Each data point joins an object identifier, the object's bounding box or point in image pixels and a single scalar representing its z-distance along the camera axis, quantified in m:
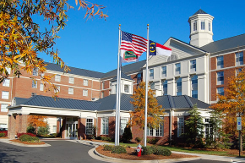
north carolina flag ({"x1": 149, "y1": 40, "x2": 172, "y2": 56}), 21.67
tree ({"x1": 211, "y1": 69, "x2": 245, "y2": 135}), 24.02
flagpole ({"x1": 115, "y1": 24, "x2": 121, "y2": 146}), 22.30
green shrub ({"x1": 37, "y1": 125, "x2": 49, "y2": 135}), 51.25
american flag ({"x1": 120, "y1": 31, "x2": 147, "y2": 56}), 21.17
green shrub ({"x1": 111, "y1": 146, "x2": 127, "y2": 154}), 19.73
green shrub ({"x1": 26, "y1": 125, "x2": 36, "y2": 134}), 46.50
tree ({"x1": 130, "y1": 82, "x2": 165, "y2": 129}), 29.27
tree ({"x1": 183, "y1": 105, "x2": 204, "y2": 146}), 29.03
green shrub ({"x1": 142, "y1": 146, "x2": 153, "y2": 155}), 19.16
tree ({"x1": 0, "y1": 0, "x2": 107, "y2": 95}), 5.95
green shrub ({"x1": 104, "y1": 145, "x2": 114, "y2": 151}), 20.79
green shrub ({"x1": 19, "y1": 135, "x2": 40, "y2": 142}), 27.20
